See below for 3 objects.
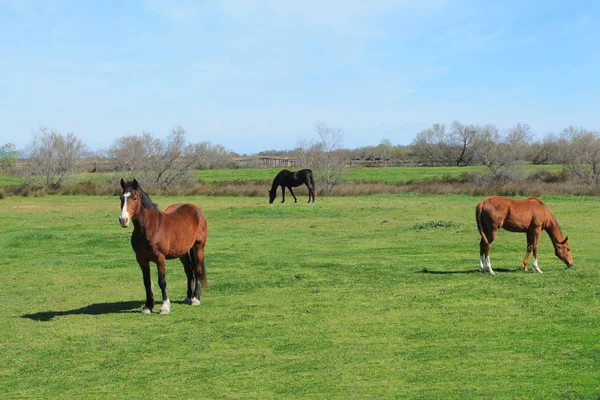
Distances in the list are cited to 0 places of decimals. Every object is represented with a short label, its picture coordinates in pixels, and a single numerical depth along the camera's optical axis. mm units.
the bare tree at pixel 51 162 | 52844
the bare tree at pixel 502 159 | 51312
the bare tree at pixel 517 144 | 53750
